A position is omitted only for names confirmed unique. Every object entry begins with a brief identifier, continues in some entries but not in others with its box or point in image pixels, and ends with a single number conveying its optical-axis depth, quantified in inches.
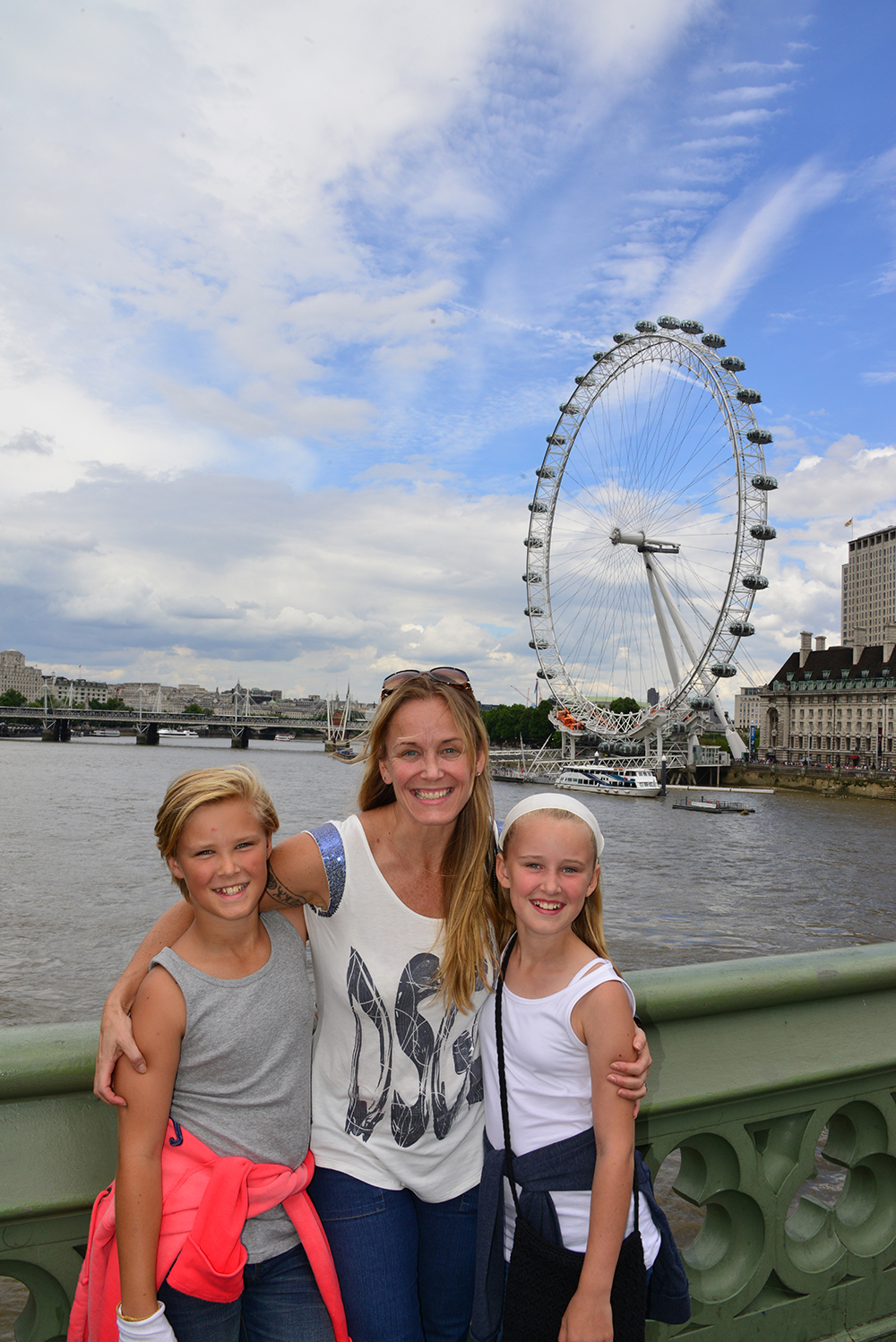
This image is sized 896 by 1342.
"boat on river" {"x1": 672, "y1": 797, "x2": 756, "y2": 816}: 1595.7
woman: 61.0
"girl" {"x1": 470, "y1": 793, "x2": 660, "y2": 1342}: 56.7
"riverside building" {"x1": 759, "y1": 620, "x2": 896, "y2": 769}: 3115.2
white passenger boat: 1990.7
